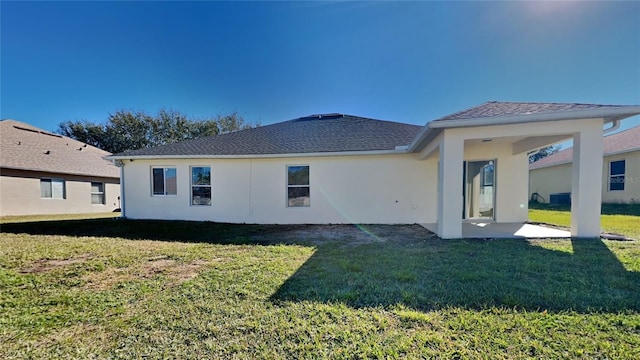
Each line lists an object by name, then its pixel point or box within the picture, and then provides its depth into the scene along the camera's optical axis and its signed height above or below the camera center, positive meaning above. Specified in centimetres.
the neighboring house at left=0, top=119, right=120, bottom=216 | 1245 -13
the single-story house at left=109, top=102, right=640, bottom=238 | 848 -19
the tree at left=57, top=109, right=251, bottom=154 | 2558 +448
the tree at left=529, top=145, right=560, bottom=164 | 3642 +287
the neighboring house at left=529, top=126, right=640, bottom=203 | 1310 +20
